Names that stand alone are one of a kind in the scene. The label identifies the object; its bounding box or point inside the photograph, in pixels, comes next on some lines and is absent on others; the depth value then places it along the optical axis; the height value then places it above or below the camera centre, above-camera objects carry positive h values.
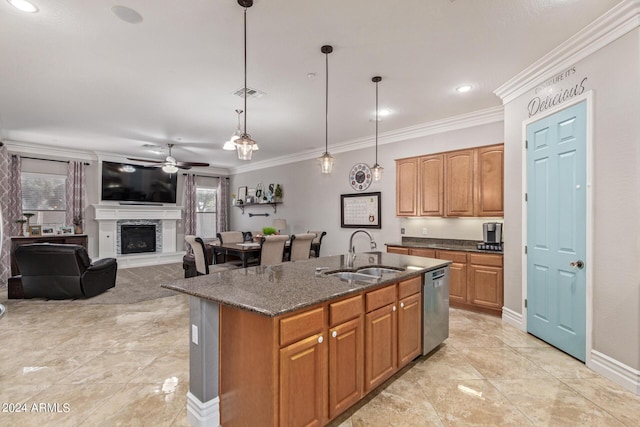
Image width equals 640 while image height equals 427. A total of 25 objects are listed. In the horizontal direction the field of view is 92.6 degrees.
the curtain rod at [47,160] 6.41 +1.17
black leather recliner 4.61 -0.91
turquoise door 2.82 -0.16
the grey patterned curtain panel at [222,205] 9.48 +0.24
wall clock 6.06 +0.74
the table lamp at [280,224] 7.61 -0.28
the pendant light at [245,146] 2.45 +0.54
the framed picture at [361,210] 5.88 +0.06
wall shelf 8.20 +0.23
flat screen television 7.50 +0.75
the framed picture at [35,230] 6.23 -0.37
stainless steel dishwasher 2.83 -0.93
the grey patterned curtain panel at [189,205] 8.83 +0.22
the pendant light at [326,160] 3.13 +0.57
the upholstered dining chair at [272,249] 4.74 -0.58
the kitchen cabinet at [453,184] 4.24 +0.45
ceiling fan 5.71 +0.90
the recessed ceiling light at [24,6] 2.20 +1.51
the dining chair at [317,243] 6.50 -0.65
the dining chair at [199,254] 5.02 -0.69
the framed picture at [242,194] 9.00 +0.57
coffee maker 4.18 -0.30
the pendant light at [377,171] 3.89 +0.54
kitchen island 1.62 -0.80
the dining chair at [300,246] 5.23 -0.58
